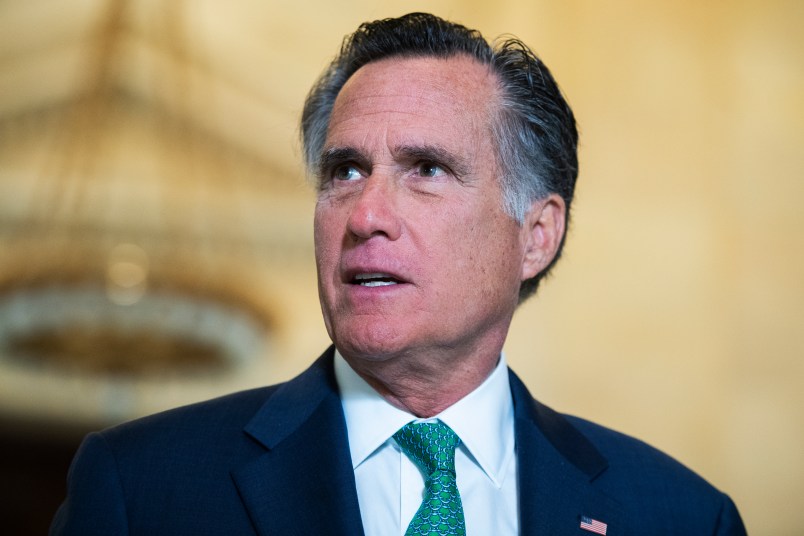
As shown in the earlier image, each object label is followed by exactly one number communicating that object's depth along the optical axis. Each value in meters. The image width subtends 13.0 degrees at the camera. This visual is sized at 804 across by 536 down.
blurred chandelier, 2.86
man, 2.27
